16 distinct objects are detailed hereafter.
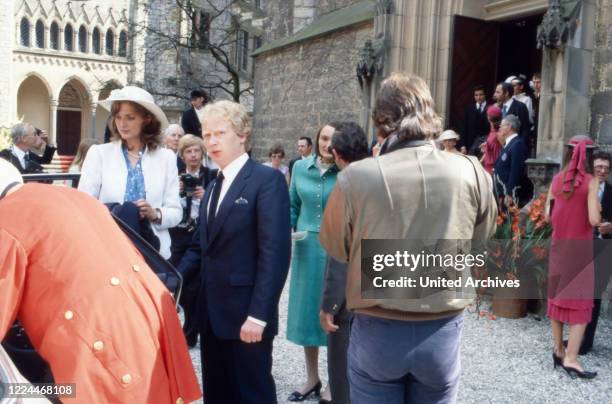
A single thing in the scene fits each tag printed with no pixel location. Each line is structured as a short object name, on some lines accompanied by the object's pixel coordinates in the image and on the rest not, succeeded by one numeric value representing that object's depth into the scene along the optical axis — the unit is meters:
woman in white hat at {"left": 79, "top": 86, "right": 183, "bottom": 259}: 3.62
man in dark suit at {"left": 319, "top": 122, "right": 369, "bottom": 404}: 3.77
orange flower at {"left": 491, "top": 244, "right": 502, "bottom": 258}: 6.77
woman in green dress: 4.37
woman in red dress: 5.26
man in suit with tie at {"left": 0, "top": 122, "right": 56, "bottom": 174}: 7.33
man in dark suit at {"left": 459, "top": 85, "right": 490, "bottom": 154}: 10.12
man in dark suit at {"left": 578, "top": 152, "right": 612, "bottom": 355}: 5.61
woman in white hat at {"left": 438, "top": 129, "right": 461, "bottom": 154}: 8.45
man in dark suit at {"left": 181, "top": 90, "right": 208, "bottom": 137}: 10.17
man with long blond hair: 2.38
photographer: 5.29
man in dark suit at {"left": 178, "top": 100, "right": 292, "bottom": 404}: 3.09
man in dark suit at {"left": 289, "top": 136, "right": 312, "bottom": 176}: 11.41
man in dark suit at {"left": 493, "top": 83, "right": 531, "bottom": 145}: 8.83
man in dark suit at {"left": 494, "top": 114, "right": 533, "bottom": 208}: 7.94
